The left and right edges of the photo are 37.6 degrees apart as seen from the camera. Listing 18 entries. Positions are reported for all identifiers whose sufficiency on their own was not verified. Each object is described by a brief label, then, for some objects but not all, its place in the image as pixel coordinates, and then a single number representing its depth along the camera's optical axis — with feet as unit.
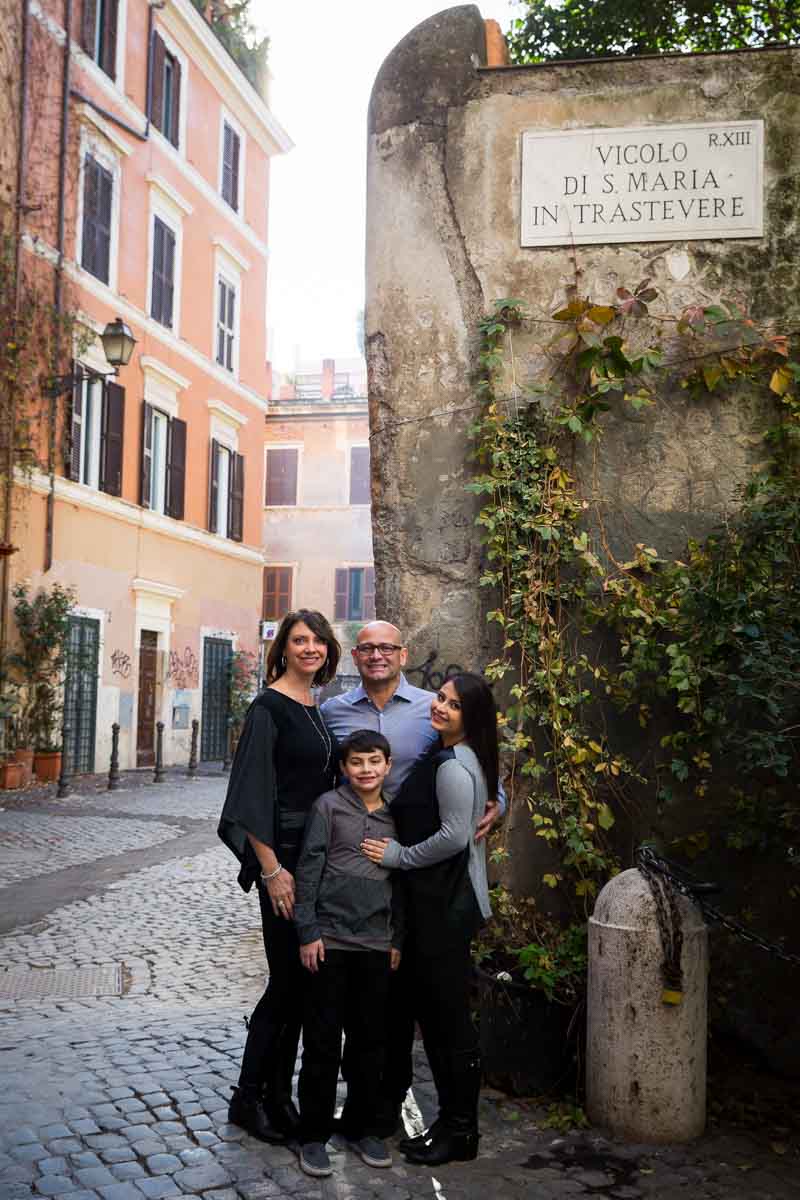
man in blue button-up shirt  13.09
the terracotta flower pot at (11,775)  48.05
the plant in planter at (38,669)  50.49
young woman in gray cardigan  12.05
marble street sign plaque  16.10
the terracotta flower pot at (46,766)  50.93
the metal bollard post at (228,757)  63.57
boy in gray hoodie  11.87
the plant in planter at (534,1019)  13.71
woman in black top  12.06
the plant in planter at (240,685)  70.44
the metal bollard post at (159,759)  53.98
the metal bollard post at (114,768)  50.08
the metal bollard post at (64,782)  46.39
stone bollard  12.50
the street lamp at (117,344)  47.83
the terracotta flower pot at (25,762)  49.39
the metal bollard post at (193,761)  57.47
